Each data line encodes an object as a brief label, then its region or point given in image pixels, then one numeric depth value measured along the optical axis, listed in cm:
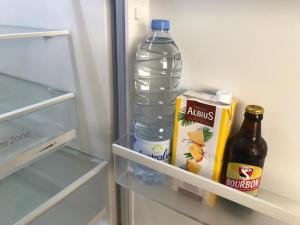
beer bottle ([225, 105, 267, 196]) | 66
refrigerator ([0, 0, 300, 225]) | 67
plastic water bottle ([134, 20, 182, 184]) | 78
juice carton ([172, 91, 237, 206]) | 67
